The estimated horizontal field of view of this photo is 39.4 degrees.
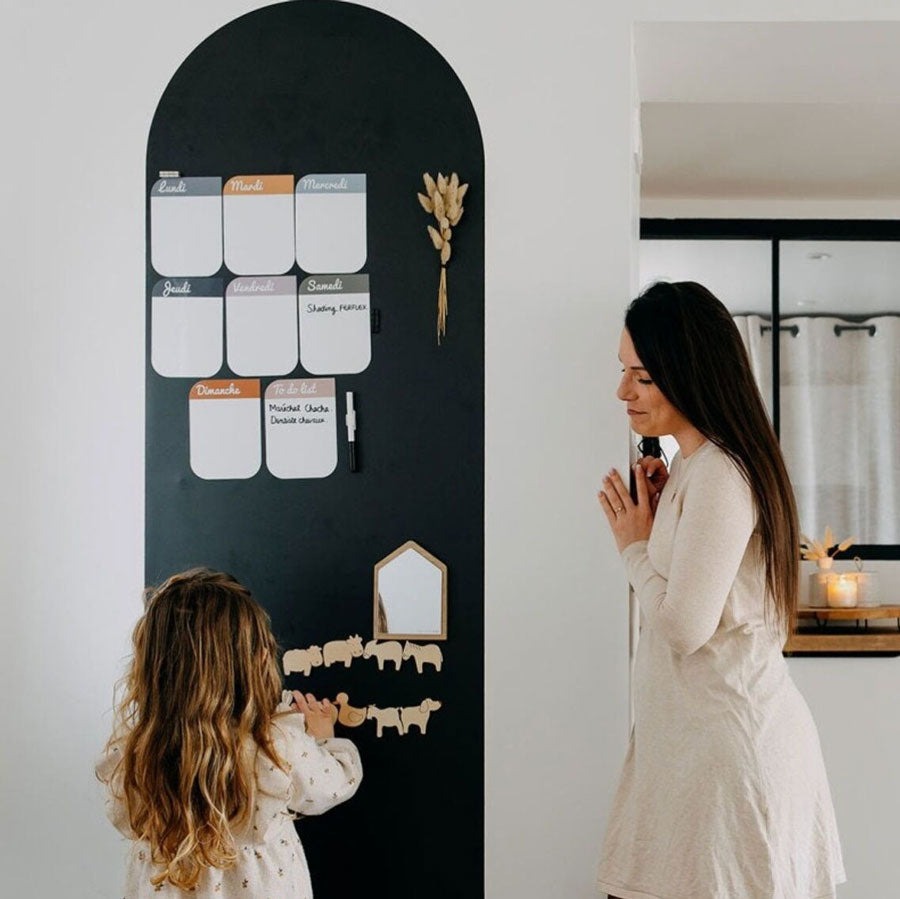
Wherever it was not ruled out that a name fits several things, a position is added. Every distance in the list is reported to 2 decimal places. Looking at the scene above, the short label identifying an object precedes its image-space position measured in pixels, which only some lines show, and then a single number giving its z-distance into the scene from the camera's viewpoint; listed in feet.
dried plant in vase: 12.68
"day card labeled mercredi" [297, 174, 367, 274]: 7.59
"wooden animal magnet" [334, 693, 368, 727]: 7.55
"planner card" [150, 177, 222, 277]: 7.65
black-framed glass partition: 13.21
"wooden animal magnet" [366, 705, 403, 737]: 7.57
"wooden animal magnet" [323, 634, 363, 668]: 7.57
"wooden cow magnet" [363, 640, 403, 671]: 7.57
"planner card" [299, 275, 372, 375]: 7.57
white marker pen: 7.55
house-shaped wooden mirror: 7.55
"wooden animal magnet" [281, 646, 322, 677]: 7.57
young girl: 5.94
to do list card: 7.59
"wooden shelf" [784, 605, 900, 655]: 11.83
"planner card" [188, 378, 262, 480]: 7.62
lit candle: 12.30
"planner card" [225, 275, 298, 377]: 7.61
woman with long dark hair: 5.95
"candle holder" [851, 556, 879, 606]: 12.51
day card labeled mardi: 7.63
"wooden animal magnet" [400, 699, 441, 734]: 7.57
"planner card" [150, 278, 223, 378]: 7.64
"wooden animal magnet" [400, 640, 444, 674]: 7.55
